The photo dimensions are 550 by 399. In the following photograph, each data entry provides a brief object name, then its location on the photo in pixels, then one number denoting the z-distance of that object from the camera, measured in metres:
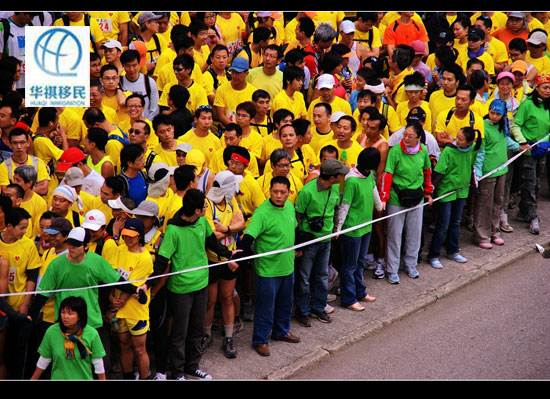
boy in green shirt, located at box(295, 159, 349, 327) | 17.19
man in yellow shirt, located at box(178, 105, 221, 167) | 18.56
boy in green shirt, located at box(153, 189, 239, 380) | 14.69
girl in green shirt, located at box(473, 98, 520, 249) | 21.62
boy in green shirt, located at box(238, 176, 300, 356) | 16.03
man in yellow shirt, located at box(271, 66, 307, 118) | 21.16
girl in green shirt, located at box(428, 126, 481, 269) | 20.70
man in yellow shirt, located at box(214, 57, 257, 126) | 20.92
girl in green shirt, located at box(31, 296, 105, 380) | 13.09
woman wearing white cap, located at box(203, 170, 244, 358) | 15.91
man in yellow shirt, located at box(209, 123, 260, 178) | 18.11
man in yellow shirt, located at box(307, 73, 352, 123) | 21.12
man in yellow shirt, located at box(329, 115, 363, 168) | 18.87
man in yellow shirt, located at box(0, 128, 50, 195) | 16.42
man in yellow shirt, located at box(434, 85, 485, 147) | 20.86
